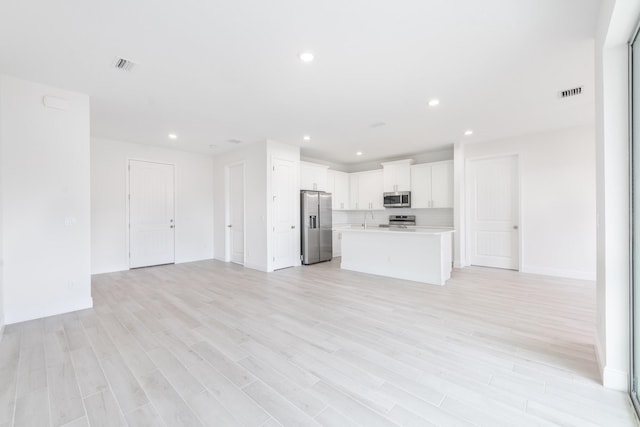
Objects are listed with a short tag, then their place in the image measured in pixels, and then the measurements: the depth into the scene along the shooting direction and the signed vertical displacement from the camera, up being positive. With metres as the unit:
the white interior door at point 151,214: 5.85 +0.03
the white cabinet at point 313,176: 6.65 +0.94
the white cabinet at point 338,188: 7.59 +0.72
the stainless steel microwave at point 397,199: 6.78 +0.33
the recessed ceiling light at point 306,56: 2.55 +1.50
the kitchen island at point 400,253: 4.51 -0.75
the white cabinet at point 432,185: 6.26 +0.64
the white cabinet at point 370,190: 7.50 +0.65
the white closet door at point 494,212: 5.52 -0.02
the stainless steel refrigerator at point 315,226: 6.30 -0.32
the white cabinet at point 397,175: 6.86 +0.96
